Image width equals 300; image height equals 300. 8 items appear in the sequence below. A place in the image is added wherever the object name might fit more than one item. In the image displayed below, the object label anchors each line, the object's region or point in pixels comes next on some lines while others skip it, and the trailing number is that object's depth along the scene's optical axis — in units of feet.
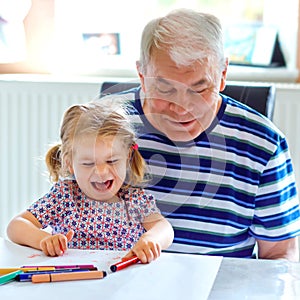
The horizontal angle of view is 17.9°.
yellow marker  4.65
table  4.43
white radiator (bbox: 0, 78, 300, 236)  9.16
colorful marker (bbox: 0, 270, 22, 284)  4.54
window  9.81
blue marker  4.56
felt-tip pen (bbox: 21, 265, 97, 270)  4.70
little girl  5.34
